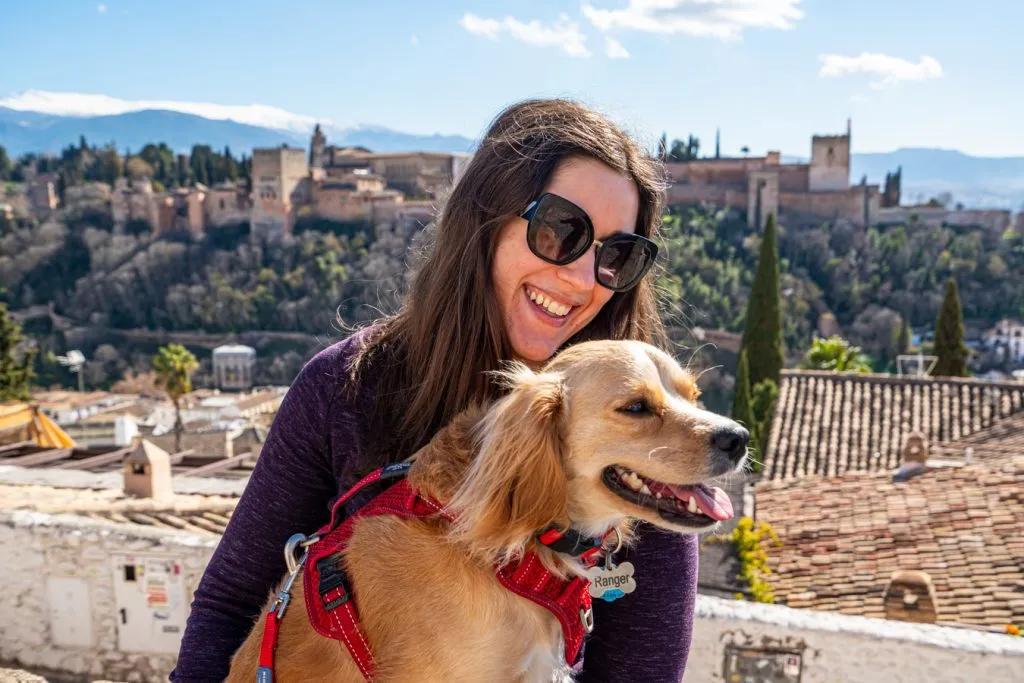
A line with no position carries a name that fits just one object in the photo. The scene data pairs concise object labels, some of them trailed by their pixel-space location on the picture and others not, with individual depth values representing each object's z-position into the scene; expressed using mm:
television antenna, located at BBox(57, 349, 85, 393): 49628
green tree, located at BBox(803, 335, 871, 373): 28969
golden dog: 1735
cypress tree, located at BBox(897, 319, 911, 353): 49500
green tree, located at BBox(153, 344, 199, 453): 27188
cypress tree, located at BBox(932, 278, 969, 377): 28172
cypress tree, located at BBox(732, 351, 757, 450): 24361
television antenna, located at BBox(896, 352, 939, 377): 17847
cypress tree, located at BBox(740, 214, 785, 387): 29766
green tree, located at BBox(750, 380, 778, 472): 26172
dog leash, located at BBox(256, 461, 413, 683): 1807
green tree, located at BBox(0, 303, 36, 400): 32531
